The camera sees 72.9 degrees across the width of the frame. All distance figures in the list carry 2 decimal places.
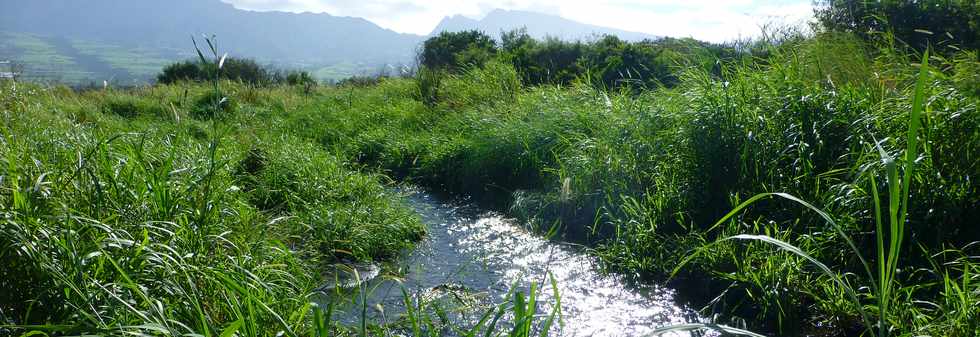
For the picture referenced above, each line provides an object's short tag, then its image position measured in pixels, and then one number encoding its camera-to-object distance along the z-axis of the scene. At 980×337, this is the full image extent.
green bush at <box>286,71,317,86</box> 20.06
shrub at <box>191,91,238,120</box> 12.55
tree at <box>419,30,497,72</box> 16.53
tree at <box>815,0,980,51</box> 7.71
